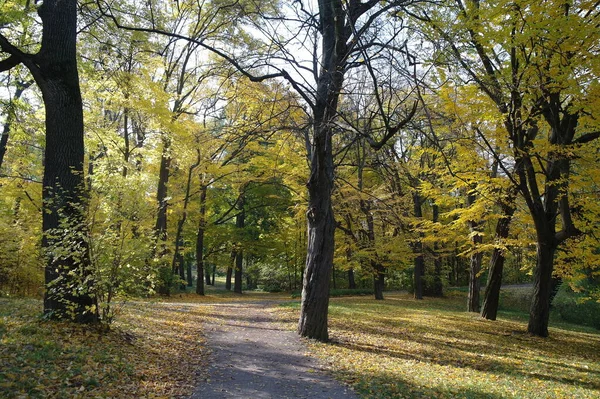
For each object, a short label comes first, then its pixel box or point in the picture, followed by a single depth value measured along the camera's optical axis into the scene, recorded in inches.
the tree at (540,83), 286.5
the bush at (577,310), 705.0
